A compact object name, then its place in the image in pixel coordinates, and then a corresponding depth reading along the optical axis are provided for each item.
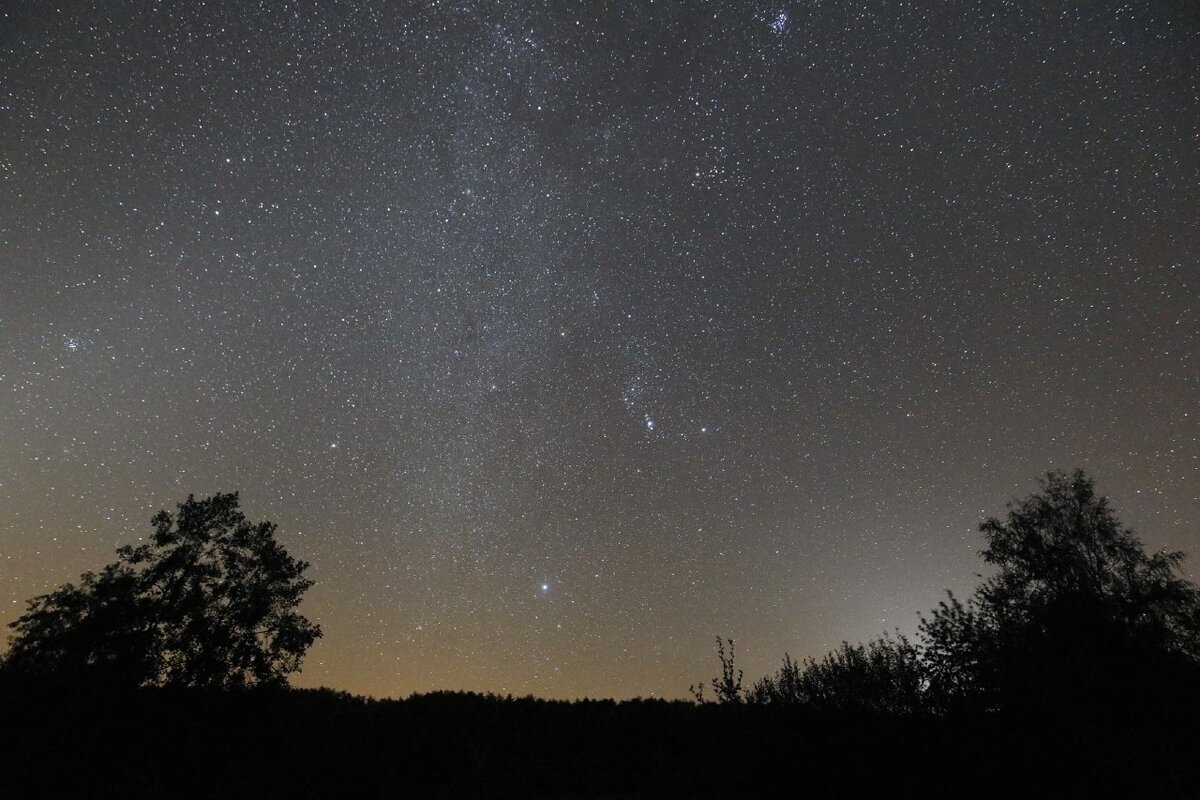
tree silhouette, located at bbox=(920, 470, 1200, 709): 15.45
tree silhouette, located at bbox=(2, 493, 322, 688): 20.16
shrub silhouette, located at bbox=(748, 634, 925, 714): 18.48
